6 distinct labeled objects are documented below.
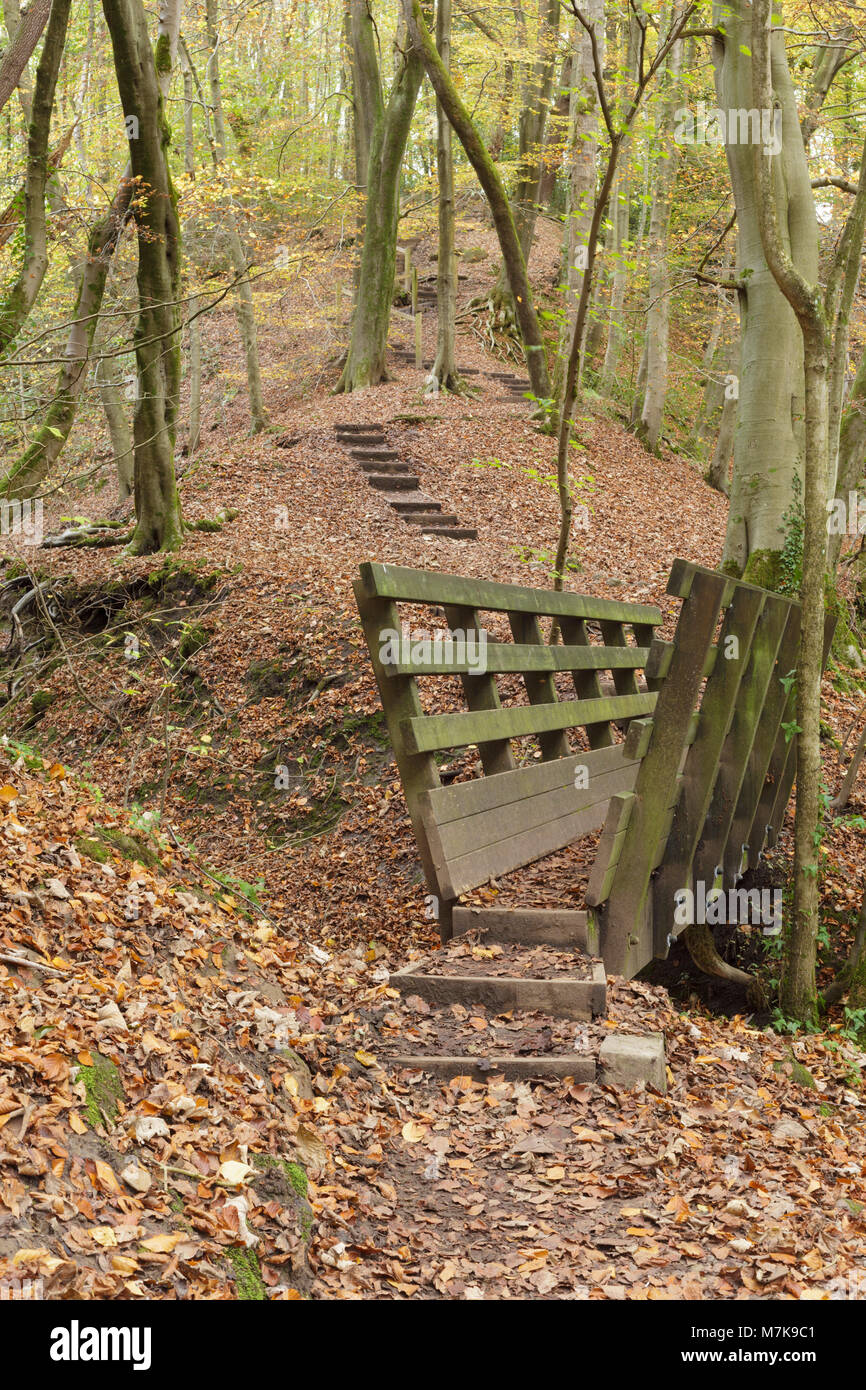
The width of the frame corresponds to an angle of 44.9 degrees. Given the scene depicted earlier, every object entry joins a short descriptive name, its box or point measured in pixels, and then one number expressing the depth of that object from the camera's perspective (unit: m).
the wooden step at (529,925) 4.83
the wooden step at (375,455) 15.88
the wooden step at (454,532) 13.32
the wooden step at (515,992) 4.39
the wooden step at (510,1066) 4.08
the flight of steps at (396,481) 13.60
